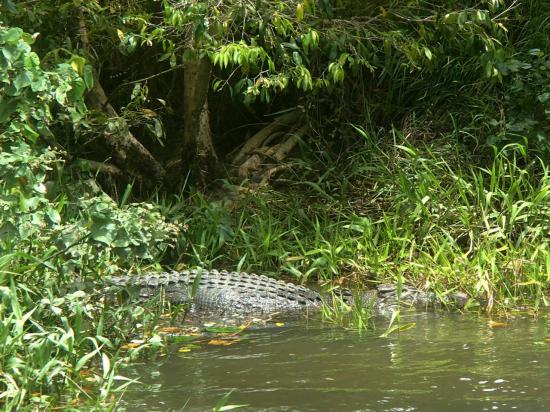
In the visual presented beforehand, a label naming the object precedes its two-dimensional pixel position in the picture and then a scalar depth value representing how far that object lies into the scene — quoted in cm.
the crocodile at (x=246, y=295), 1107
